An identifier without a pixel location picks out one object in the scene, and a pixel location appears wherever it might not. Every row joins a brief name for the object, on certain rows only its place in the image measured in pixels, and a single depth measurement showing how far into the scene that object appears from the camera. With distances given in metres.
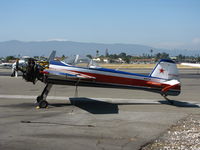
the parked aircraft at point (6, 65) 64.69
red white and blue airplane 12.37
